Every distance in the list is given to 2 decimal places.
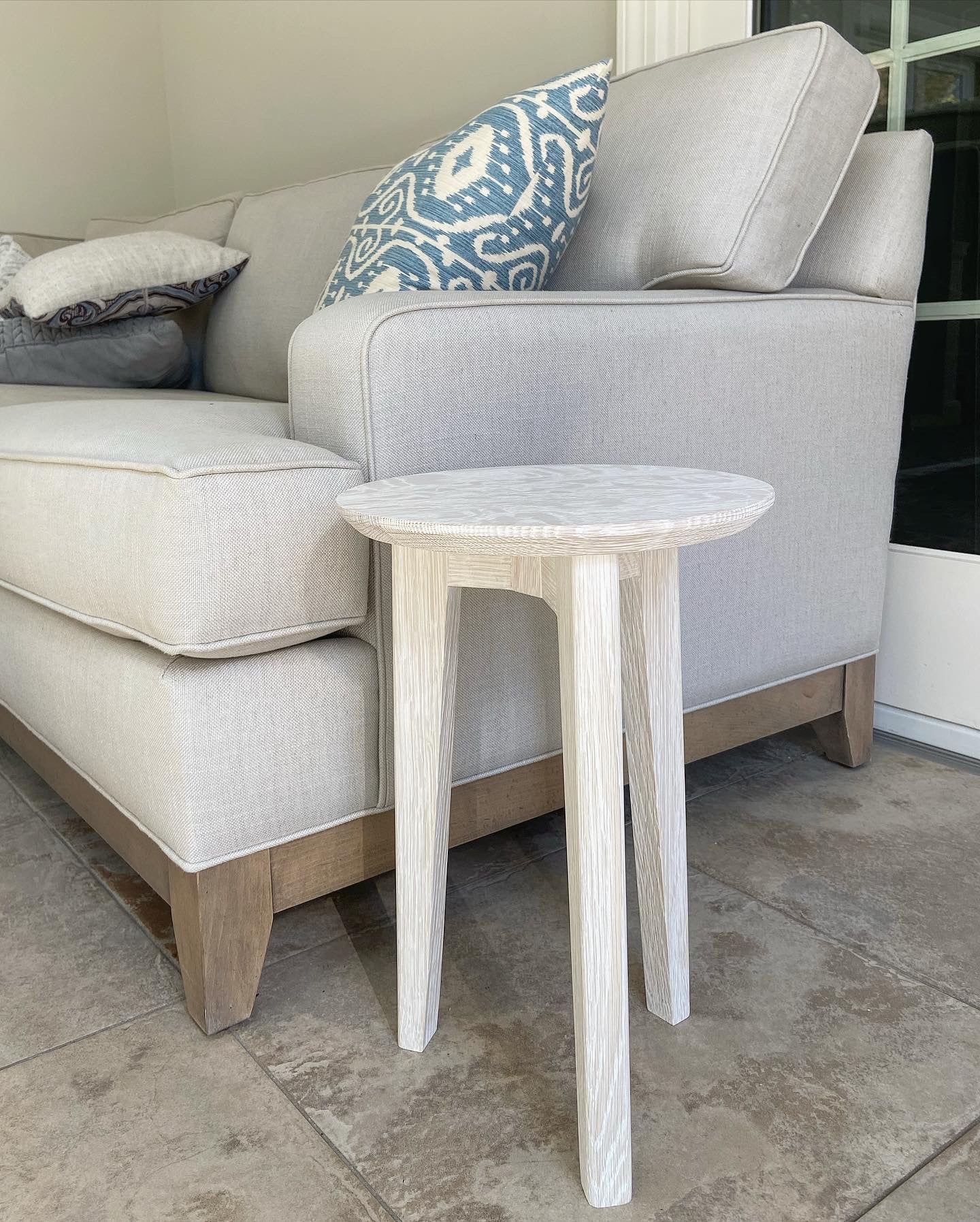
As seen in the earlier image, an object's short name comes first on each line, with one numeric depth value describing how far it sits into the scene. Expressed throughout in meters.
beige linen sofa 0.88
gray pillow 1.87
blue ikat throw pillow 1.14
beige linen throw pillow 1.76
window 1.39
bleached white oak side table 0.69
